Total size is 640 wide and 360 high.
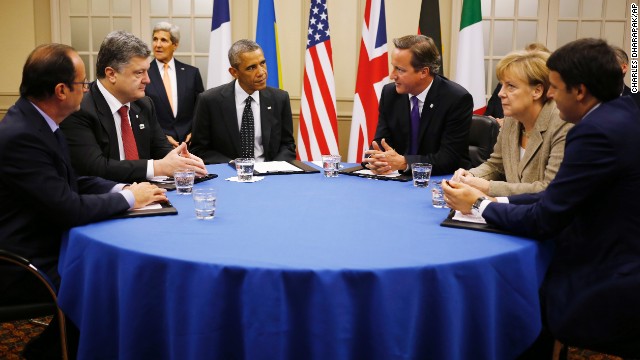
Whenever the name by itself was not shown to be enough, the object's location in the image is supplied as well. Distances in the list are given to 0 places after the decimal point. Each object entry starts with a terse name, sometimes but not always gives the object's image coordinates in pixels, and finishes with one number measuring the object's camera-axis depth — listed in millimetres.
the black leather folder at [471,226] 2053
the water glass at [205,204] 2152
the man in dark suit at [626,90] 3396
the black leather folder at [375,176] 3072
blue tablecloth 1631
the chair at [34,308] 2051
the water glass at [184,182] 2645
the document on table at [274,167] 3282
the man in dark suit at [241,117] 4055
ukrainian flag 5781
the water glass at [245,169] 2949
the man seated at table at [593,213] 1898
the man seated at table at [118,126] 2924
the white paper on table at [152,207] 2314
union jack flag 5652
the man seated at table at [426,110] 3430
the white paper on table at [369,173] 3172
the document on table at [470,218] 2174
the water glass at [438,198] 2416
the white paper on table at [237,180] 3025
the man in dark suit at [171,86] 5375
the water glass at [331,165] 3156
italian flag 5848
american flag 5781
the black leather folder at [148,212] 2206
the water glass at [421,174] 2857
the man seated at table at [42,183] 2111
